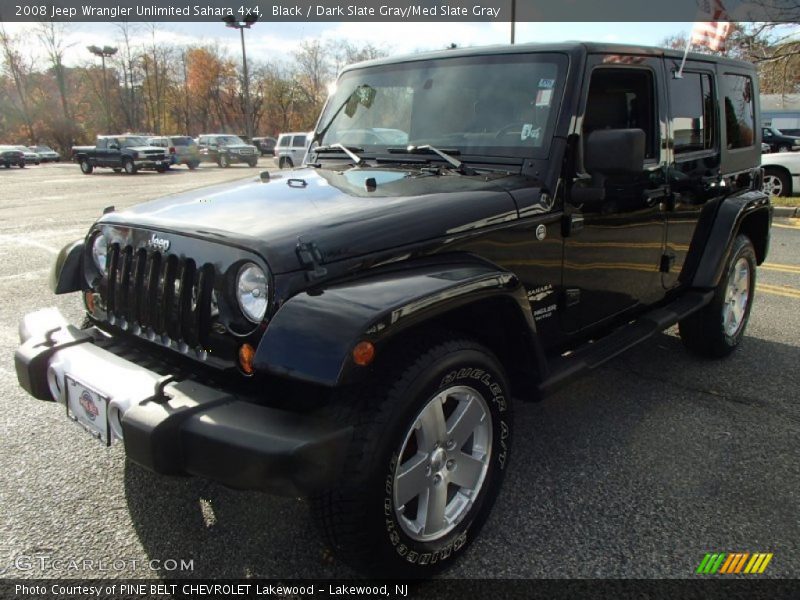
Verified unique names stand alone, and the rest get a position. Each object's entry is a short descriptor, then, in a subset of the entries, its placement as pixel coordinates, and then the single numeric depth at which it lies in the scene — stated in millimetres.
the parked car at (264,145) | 47938
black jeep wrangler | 1886
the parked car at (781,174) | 12836
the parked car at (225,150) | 34469
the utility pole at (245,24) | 36156
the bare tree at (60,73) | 58094
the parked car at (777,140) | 21234
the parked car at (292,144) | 27100
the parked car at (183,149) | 32688
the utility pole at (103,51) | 55406
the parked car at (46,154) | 47375
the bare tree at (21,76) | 58703
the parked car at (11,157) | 38781
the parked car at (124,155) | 29125
